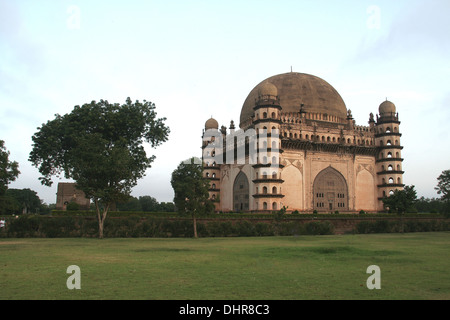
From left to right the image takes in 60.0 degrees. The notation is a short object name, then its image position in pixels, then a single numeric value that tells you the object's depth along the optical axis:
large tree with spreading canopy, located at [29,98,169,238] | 32.59
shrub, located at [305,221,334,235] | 37.88
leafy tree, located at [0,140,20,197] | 34.34
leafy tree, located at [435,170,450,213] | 46.59
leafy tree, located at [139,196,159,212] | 109.99
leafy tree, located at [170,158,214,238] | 33.53
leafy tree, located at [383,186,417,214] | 42.16
